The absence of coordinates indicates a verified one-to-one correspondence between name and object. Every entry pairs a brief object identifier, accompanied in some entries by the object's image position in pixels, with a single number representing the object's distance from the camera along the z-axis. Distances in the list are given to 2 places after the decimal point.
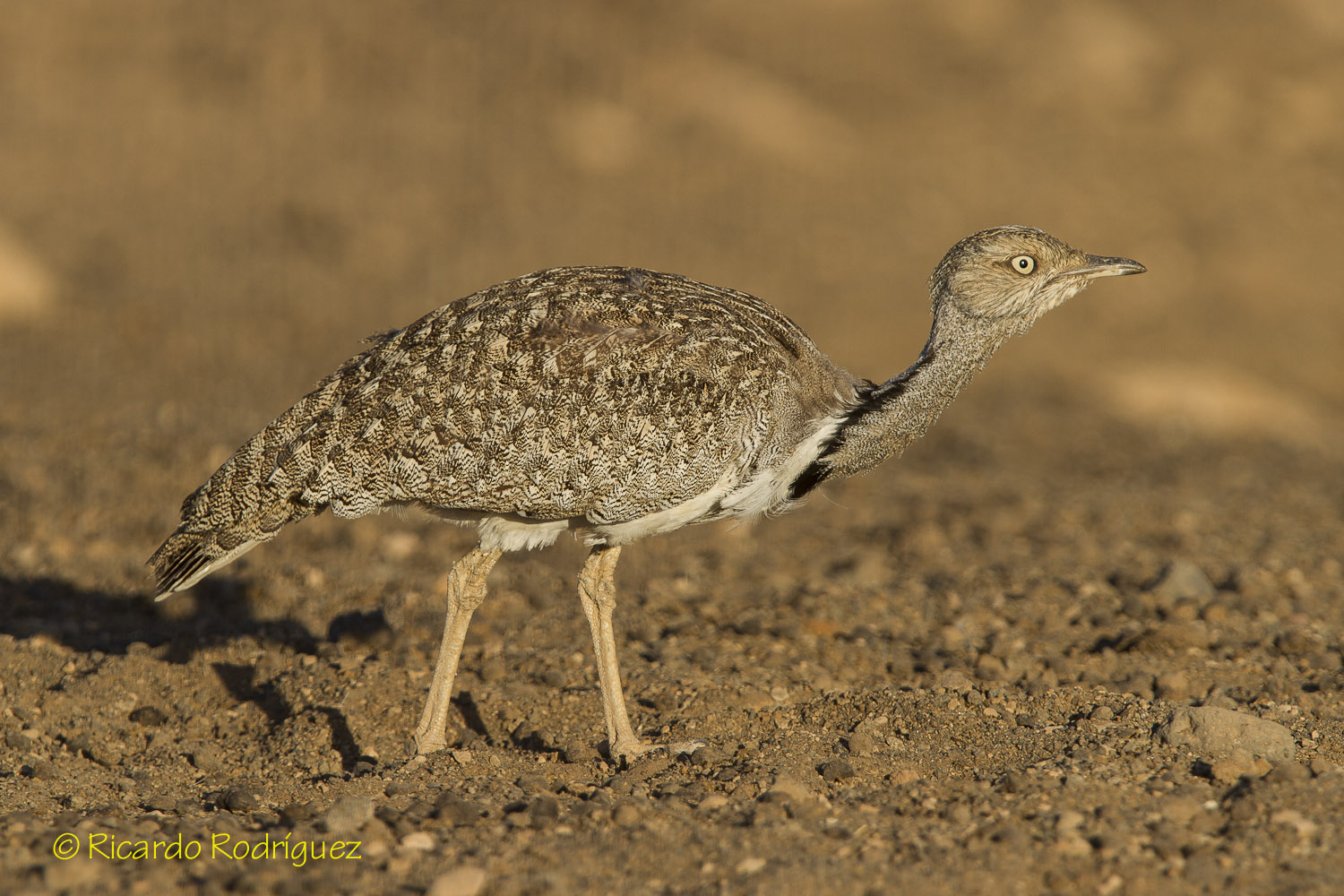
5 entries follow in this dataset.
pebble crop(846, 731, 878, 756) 9.56
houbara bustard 9.95
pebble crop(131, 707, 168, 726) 10.95
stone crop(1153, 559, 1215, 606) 14.21
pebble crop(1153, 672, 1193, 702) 11.18
